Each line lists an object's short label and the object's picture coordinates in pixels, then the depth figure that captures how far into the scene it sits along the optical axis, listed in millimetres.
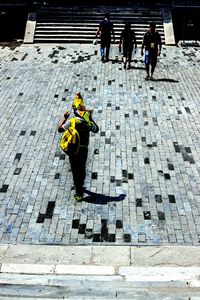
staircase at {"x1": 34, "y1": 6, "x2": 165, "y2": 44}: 16797
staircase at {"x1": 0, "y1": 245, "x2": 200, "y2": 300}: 4688
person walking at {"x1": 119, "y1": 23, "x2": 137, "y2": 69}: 12516
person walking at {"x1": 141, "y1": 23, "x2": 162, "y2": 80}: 11609
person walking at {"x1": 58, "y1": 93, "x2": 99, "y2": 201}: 6316
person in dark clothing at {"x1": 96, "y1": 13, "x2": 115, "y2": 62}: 13414
